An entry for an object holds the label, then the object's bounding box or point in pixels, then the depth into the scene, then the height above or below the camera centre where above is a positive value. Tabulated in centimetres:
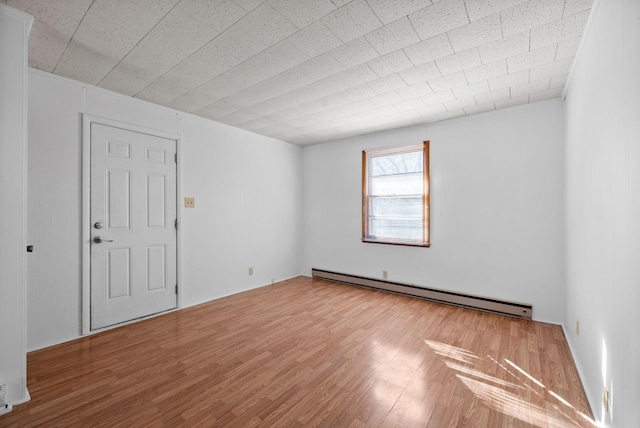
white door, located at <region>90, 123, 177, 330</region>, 307 -16
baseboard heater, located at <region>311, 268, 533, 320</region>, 346 -117
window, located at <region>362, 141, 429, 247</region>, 430 +29
